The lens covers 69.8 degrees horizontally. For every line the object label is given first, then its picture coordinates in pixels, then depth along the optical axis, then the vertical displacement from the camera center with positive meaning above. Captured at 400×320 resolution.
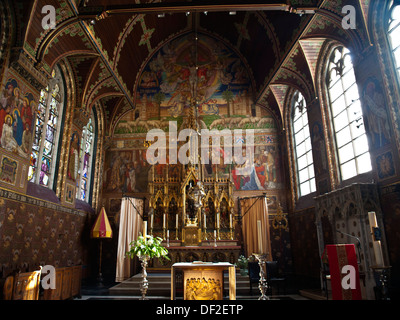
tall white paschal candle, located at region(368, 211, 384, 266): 3.64 -0.10
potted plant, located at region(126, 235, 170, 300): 5.86 -0.11
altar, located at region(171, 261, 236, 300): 5.77 -0.74
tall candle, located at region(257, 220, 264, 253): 4.50 +0.06
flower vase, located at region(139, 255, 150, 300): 5.83 -0.78
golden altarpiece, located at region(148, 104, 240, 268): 11.40 +1.22
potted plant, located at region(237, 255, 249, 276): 10.66 -0.78
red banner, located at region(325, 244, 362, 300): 4.78 -0.51
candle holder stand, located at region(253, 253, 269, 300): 4.82 -0.77
